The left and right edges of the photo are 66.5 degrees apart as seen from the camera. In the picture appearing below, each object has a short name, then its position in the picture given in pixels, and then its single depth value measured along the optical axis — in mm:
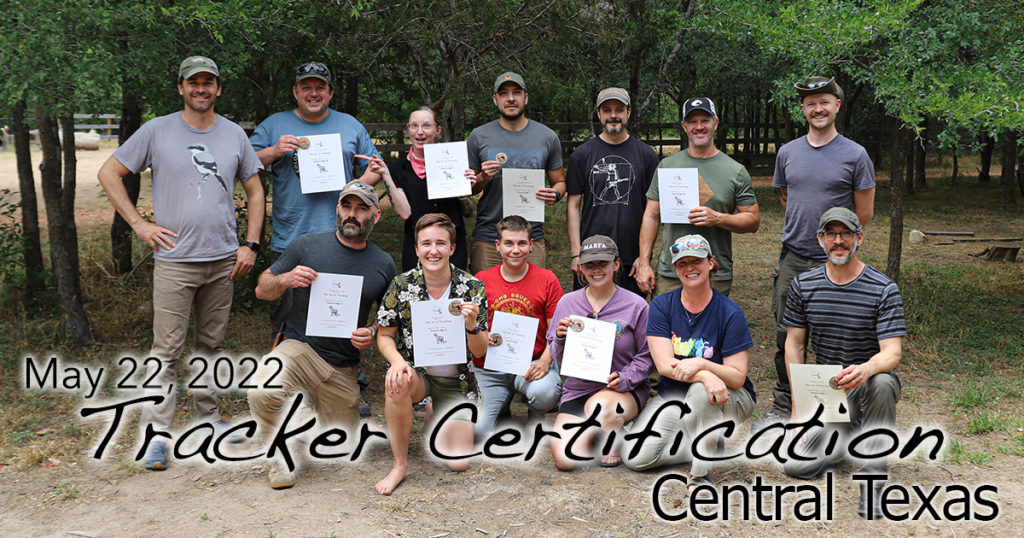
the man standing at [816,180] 4910
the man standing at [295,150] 5164
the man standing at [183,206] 4637
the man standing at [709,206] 5055
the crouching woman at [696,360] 4285
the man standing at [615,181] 5383
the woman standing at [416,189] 5367
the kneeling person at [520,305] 4824
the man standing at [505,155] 5484
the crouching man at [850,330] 4109
